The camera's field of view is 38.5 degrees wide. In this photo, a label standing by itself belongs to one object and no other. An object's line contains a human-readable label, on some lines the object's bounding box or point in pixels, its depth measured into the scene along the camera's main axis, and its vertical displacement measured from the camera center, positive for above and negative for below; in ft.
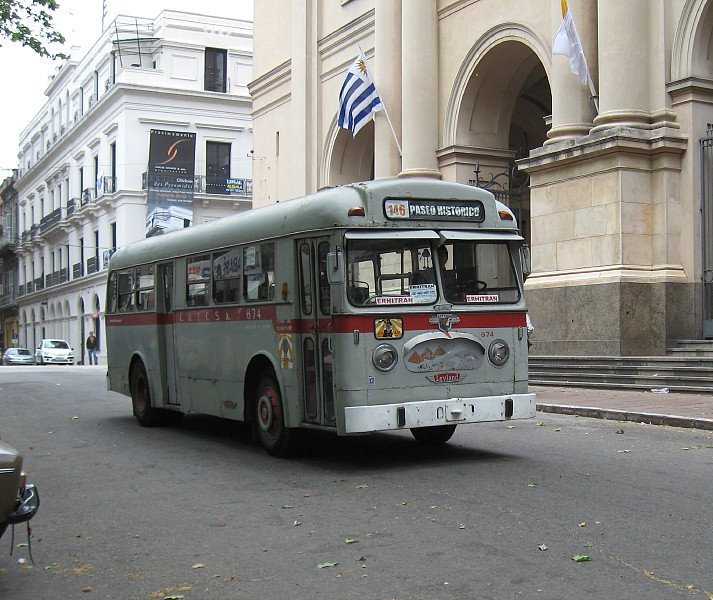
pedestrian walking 168.55 -4.73
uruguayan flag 90.94 +19.50
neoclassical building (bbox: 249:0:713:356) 63.31 +11.69
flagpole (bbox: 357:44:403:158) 89.35 +16.64
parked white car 183.11 -6.12
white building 183.52 +35.95
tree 73.72 +21.33
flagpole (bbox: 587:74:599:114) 67.67 +14.63
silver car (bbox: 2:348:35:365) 188.55 -6.98
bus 33.06 +0.05
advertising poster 176.35 +24.08
